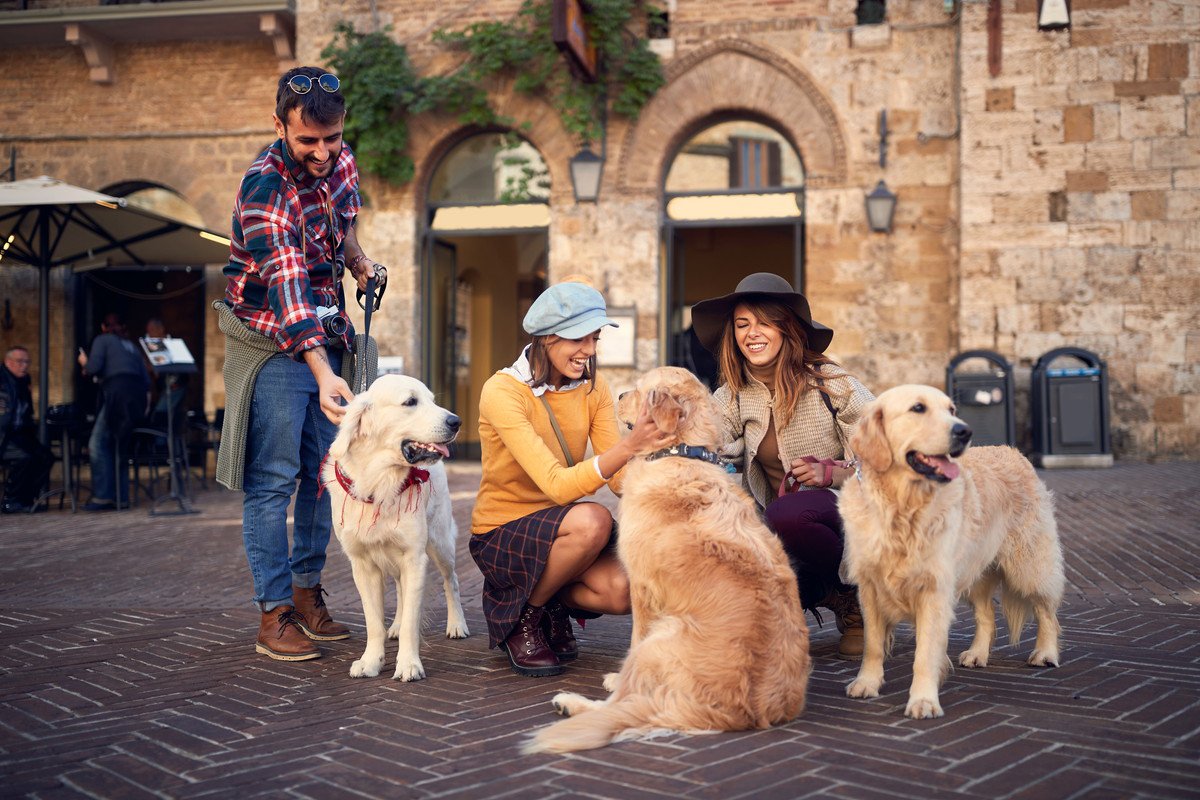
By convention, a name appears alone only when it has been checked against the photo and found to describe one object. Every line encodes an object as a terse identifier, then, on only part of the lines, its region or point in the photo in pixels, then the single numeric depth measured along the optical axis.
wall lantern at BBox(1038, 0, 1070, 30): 12.04
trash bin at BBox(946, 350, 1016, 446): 11.78
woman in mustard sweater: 4.15
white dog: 4.13
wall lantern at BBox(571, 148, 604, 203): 13.16
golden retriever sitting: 3.22
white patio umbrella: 10.59
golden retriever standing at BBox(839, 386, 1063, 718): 3.59
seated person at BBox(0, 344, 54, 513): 10.38
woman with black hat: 4.44
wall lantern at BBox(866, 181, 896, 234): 12.60
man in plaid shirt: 4.36
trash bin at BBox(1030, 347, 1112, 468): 11.63
